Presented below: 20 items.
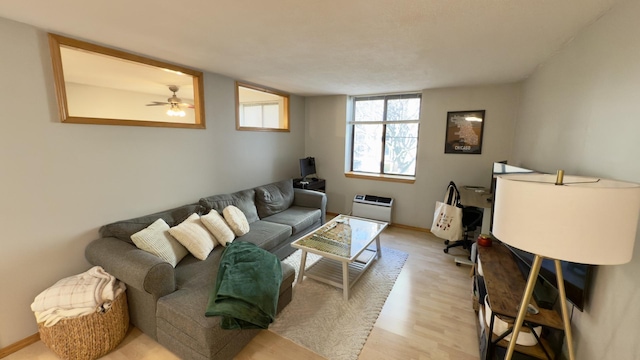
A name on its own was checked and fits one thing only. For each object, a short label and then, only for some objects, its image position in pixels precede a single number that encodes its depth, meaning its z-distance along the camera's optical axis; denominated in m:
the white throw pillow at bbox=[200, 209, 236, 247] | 2.64
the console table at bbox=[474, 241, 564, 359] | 1.47
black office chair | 3.39
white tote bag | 3.28
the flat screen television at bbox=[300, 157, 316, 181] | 4.64
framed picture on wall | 3.77
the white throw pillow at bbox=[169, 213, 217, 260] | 2.36
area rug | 1.95
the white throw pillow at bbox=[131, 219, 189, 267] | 2.11
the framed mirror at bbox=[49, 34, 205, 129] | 2.06
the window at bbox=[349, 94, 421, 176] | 4.38
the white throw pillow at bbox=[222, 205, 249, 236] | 2.87
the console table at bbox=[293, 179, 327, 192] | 4.57
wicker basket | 1.69
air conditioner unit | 4.41
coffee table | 2.54
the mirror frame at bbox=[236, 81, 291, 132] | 3.59
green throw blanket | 1.70
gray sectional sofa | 1.66
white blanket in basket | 1.72
